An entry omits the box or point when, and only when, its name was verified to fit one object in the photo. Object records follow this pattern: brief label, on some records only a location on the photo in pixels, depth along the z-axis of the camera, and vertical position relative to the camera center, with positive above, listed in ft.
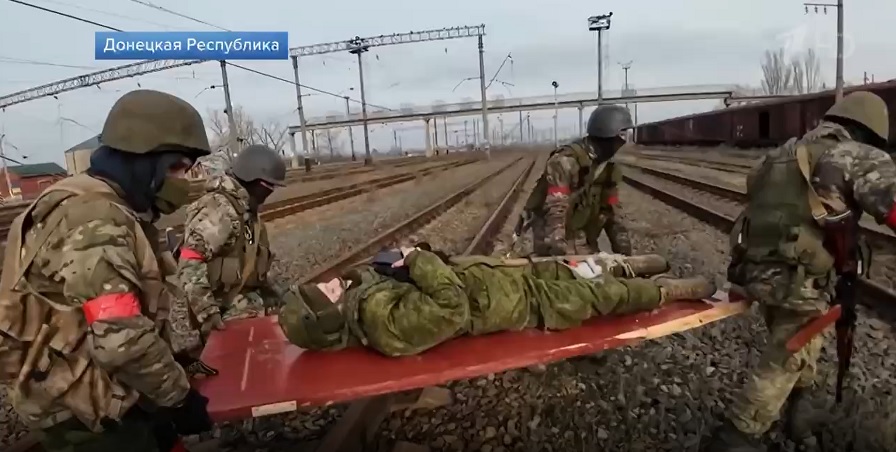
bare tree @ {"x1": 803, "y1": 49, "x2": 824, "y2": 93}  229.66 +14.92
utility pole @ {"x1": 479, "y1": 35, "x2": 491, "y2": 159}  164.25 +15.20
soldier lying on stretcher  9.32 -2.43
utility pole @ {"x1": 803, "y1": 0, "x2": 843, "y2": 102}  73.23 +9.70
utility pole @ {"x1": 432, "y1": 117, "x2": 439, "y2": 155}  253.03 +4.29
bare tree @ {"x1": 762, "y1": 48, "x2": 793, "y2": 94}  246.47 +17.11
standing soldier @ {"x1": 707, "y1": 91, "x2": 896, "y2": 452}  9.34 -1.70
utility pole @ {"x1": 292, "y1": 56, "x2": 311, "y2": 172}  126.00 +8.26
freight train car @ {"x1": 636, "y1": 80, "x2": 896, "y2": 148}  71.51 +0.21
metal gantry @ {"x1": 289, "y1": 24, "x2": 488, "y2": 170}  156.84 +26.38
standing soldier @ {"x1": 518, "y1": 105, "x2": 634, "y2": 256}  16.42 -1.54
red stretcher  8.14 -3.04
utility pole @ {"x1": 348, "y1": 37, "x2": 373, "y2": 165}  158.39 +24.16
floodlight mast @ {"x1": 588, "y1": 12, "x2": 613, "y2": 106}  162.91 +26.53
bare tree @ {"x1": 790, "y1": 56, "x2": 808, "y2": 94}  238.68 +15.34
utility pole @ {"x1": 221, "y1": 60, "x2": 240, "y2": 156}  70.85 +5.06
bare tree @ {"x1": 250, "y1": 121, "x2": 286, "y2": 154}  228.14 +7.03
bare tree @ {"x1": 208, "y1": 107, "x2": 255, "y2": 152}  186.76 +10.77
